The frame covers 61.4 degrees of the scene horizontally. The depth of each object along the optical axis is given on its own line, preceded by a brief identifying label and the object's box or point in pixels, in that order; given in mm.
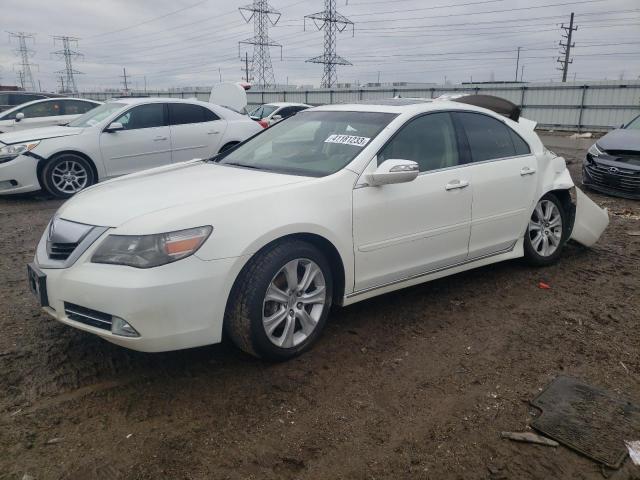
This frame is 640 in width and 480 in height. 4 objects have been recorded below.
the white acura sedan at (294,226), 2885
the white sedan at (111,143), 8211
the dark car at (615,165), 8727
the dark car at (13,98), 15955
